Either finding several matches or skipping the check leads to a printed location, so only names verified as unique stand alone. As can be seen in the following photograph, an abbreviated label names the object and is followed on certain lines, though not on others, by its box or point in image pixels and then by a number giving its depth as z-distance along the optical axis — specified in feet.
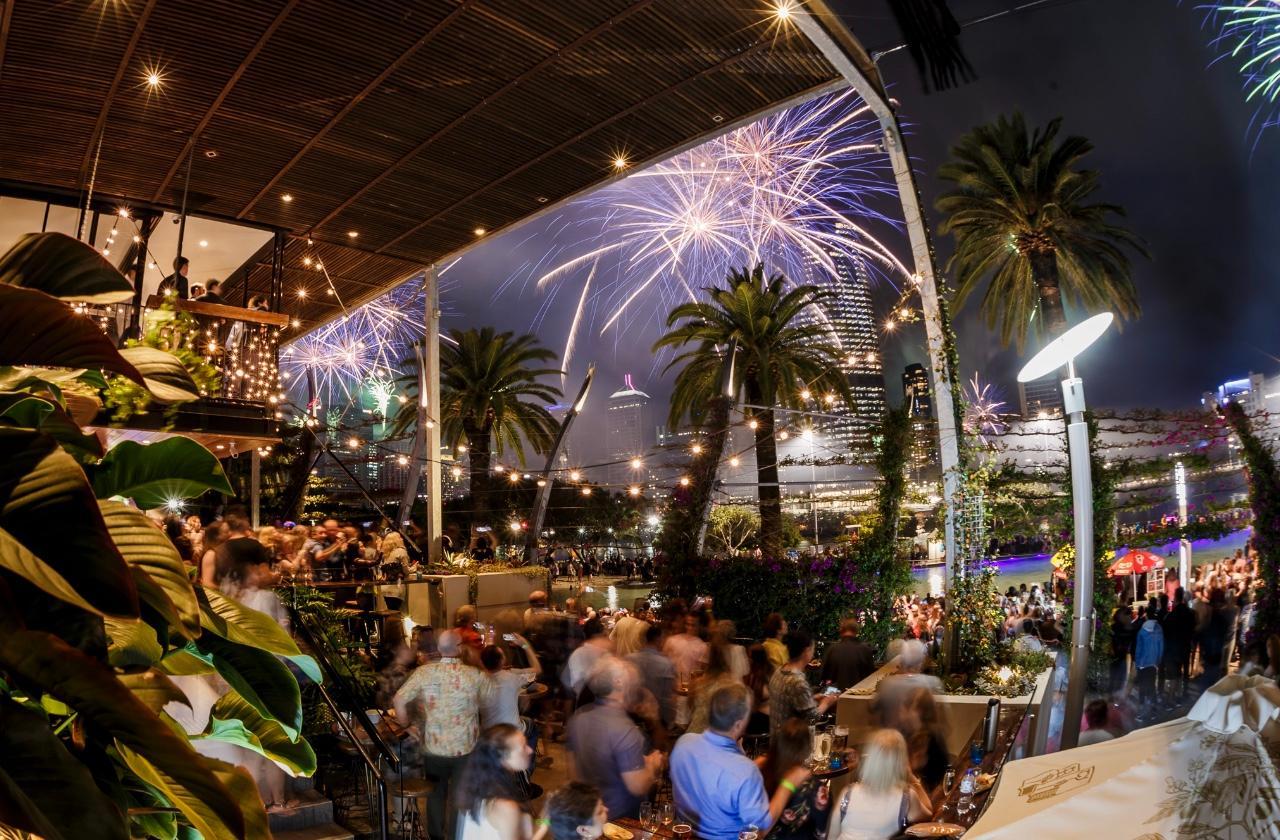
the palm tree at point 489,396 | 81.51
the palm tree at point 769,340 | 63.62
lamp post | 17.98
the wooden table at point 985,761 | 18.21
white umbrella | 7.98
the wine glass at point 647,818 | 16.85
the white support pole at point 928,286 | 35.09
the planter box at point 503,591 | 50.70
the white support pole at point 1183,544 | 54.49
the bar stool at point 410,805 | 20.58
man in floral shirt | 20.33
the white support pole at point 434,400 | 55.21
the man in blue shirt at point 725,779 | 15.38
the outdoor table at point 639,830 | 16.53
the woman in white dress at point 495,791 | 13.50
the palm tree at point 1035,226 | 56.54
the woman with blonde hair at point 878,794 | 15.60
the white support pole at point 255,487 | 56.55
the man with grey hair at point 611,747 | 17.20
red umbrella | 55.11
